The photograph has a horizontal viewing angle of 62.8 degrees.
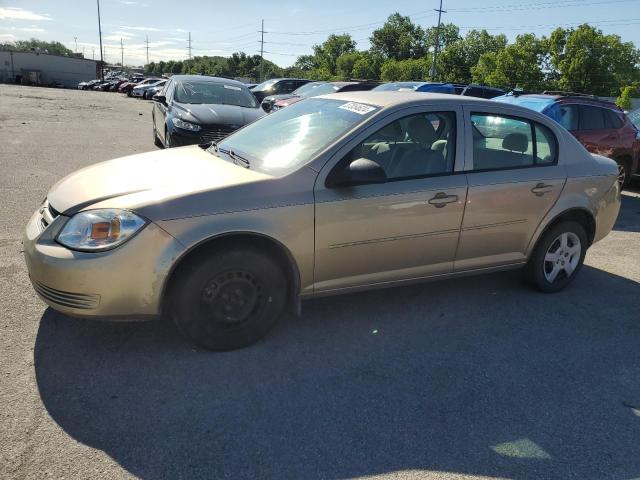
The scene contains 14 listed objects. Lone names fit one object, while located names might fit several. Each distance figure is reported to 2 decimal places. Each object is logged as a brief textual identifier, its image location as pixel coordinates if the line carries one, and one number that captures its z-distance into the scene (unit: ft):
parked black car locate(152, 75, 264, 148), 27.71
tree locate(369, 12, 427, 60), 345.10
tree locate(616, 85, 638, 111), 129.59
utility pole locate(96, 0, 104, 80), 234.29
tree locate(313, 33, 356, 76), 363.15
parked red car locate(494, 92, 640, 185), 28.04
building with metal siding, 223.30
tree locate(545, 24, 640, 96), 178.19
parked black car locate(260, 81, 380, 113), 47.52
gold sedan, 10.03
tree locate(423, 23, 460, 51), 345.10
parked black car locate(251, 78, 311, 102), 63.21
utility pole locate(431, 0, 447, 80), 164.86
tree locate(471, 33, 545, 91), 178.91
